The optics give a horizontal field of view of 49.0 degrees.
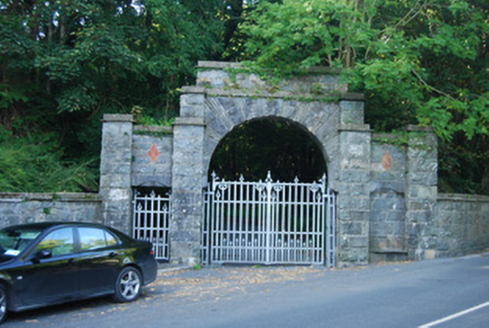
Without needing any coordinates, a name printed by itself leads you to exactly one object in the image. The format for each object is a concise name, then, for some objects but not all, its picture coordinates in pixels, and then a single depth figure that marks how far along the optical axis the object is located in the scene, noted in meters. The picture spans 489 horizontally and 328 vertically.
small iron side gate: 12.73
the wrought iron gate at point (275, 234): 13.04
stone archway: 12.85
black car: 7.43
